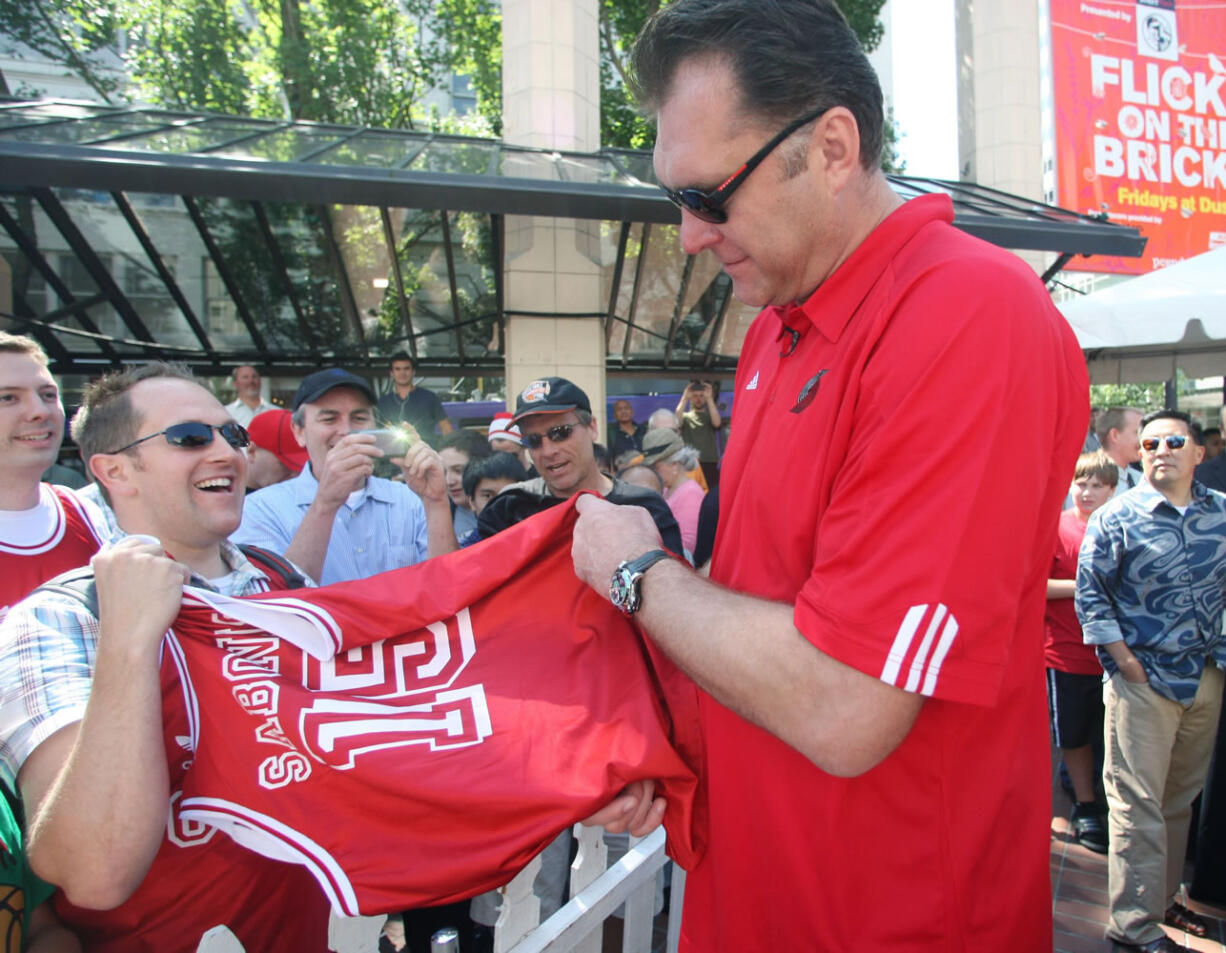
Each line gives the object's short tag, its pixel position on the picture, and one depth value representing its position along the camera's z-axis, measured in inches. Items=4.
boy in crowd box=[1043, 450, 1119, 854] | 184.7
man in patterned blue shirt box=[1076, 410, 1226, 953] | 144.8
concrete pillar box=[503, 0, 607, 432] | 378.0
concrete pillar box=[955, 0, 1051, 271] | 478.3
